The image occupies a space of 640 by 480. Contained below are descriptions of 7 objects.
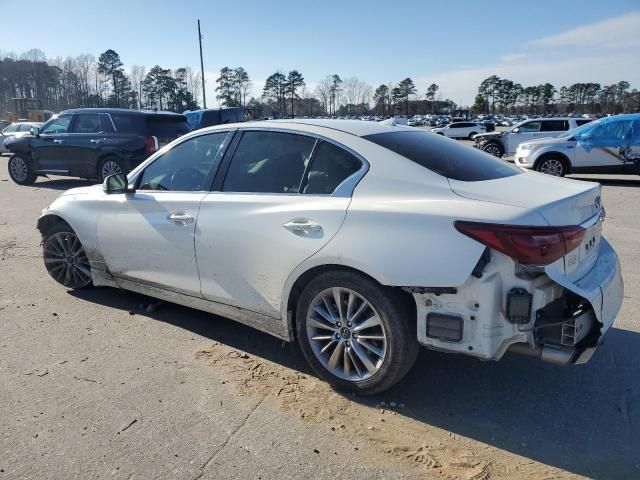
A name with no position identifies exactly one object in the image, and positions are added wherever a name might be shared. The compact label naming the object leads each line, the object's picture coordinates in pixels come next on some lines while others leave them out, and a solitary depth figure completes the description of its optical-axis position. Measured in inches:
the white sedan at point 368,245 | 103.2
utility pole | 1476.4
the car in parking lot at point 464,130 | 1528.9
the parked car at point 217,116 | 807.1
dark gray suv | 467.5
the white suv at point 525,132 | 713.0
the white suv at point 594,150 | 495.2
